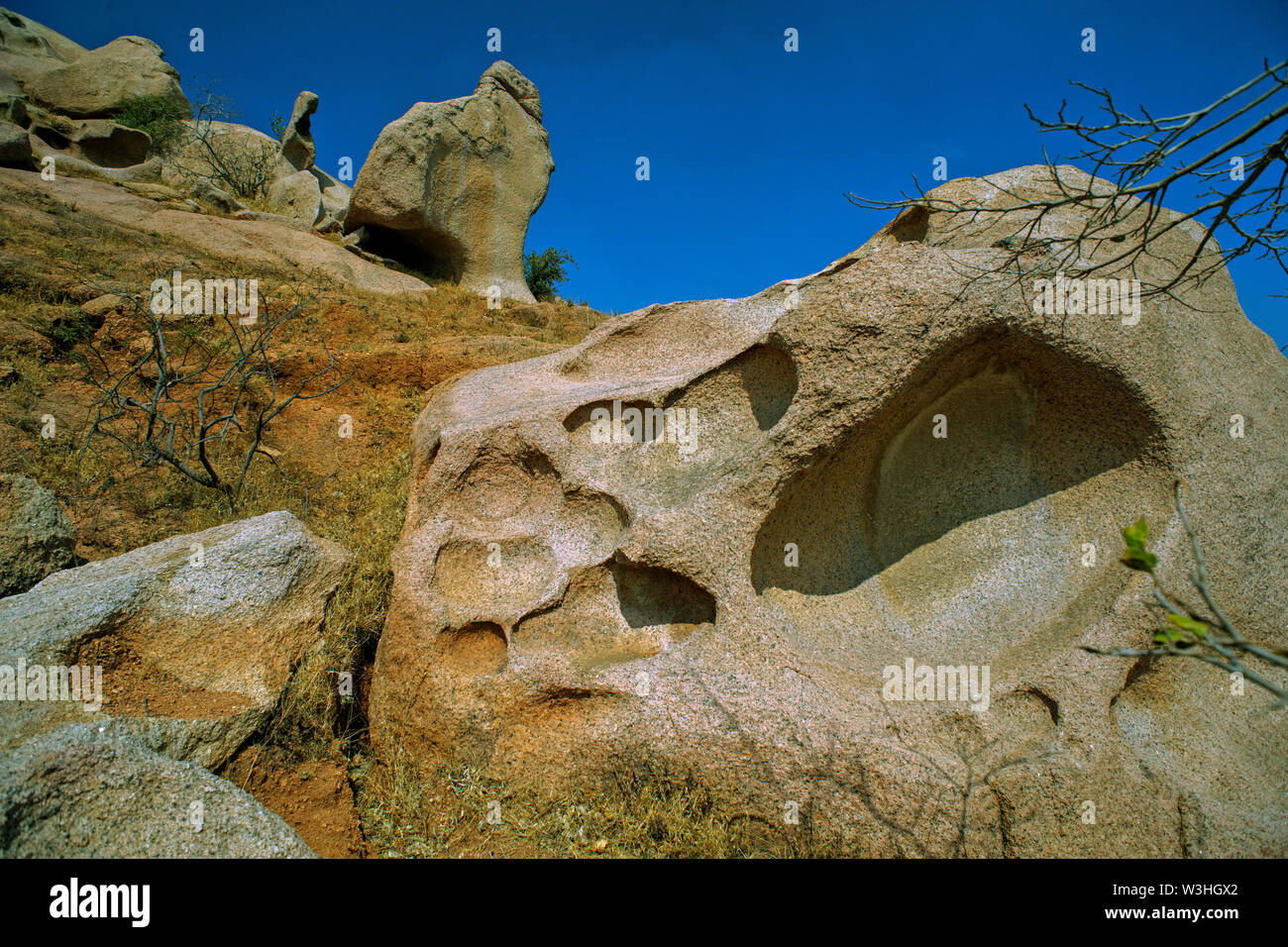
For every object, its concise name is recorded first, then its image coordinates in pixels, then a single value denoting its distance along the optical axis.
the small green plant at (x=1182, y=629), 1.27
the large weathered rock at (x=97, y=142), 14.23
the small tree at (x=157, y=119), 16.23
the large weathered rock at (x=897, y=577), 3.04
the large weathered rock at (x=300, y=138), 17.06
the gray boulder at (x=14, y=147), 10.99
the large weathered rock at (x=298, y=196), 14.69
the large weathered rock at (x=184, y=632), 3.03
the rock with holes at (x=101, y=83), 16.62
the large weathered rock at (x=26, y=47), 17.30
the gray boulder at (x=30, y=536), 3.94
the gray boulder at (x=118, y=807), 2.23
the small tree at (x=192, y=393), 5.66
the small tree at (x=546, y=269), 17.73
